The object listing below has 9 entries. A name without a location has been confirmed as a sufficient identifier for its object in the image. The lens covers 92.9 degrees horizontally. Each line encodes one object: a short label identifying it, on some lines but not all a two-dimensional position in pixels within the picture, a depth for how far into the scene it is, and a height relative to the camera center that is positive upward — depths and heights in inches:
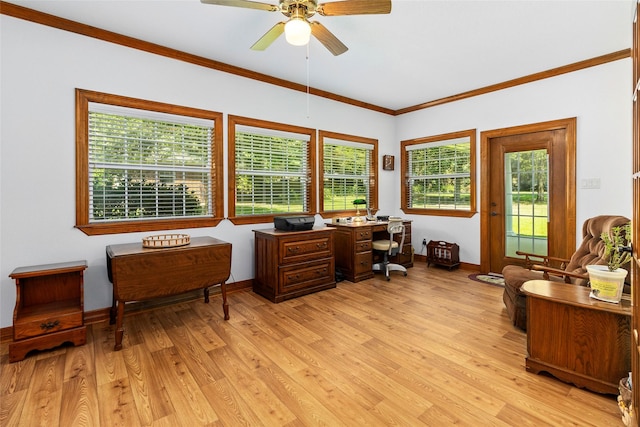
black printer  137.9 -6.3
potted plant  70.0 -15.9
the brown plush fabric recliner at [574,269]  94.6 -19.7
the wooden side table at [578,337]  66.9 -30.3
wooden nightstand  85.0 -30.2
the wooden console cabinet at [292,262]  131.0 -24.2
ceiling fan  76.9 +52.4
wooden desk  159.6 -21.0
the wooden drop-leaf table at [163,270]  92.2 -19.8
